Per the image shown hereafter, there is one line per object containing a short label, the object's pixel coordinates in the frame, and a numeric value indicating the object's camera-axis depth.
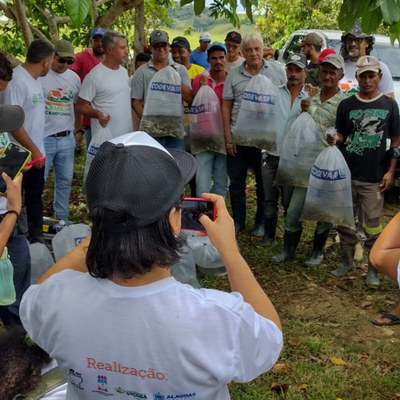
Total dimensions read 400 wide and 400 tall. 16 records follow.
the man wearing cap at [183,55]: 6.31
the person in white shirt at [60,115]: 5.10
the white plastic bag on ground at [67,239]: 3.86
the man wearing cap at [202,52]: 8.17
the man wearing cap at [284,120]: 4.66
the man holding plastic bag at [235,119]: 4.91
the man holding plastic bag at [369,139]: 4.22
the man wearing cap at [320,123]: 4.38
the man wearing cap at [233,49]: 5.80
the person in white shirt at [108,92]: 5.07
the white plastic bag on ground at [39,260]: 3.76
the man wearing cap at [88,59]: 6.19
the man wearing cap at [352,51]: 5.25
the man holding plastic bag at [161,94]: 5.10
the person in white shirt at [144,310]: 1.24
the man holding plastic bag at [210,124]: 5.11
